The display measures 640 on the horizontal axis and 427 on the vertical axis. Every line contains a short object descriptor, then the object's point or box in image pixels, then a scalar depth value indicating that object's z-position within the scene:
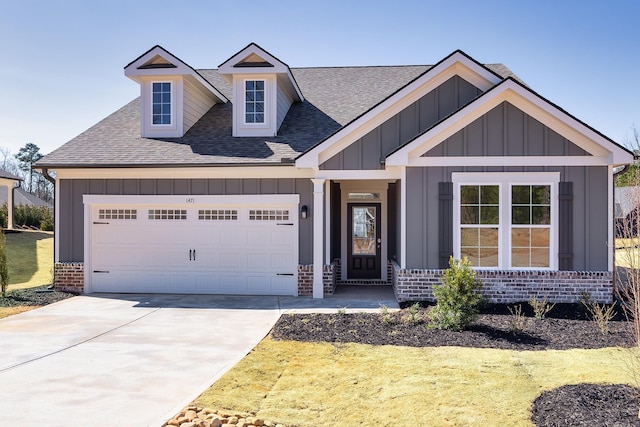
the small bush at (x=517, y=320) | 7.86
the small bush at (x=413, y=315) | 8.34
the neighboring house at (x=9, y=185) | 25.45
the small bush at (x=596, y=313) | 7.73
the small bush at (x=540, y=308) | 8.69
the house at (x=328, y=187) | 9.77
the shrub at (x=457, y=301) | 7.92
